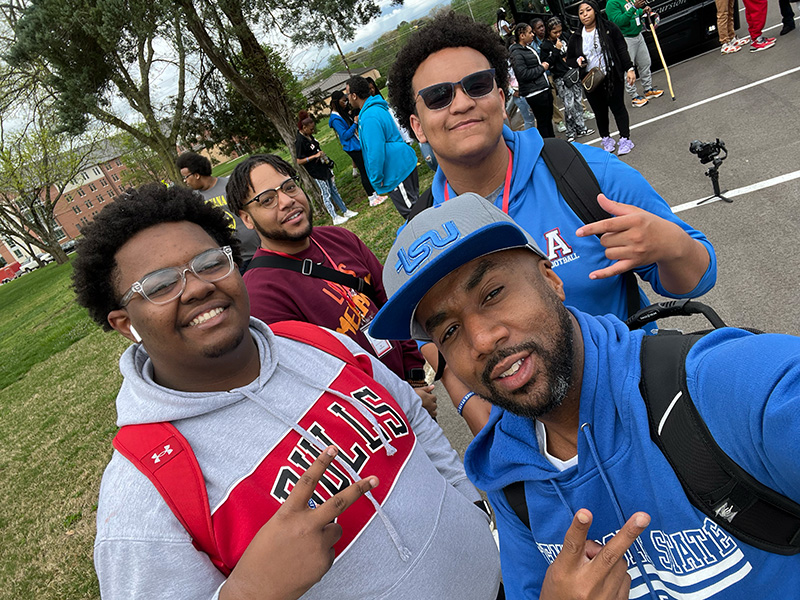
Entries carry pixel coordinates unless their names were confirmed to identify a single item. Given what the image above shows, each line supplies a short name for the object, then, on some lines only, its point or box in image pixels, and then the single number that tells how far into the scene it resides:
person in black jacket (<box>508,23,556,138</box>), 7.88
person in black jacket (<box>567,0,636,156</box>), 6.99
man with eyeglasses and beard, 2.43
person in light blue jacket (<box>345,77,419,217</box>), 5.79
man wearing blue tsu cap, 0.90
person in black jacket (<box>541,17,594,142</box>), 8.77
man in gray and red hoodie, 1.21
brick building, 78.23
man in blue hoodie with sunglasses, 1.45
